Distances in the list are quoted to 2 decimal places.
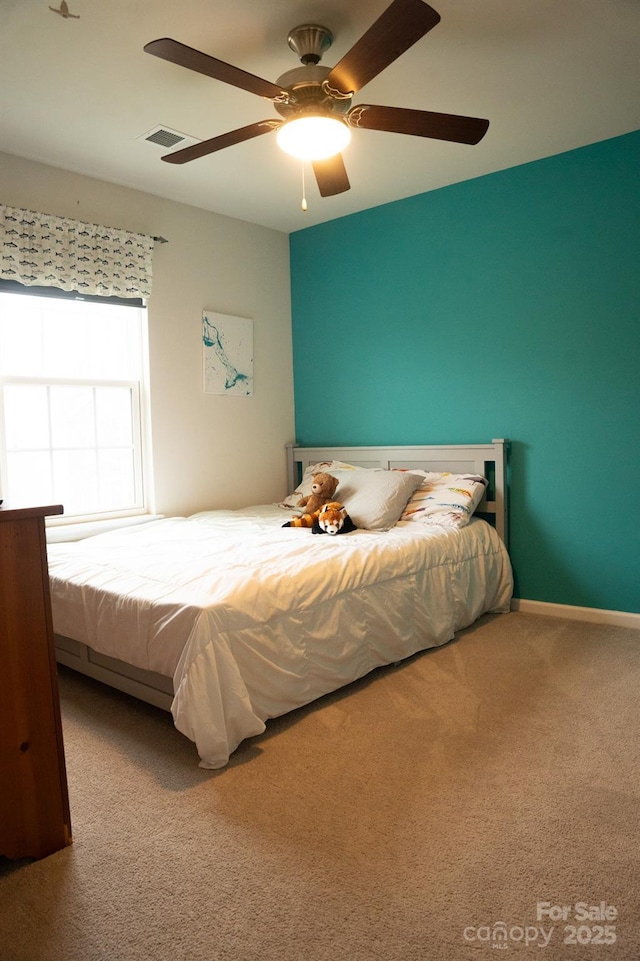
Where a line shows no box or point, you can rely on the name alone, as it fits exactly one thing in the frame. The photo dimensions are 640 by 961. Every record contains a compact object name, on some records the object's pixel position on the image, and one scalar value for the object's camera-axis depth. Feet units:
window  11.14
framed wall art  13.89
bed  7.04
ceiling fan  6.07
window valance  10.53
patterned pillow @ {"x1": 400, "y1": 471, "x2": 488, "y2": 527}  11.57
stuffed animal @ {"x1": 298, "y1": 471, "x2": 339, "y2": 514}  12.34
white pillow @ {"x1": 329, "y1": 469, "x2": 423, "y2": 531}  11.48
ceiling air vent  10.02
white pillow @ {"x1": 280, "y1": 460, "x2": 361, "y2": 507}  13.94
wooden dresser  5.36
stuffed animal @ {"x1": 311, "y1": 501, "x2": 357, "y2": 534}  11.02
